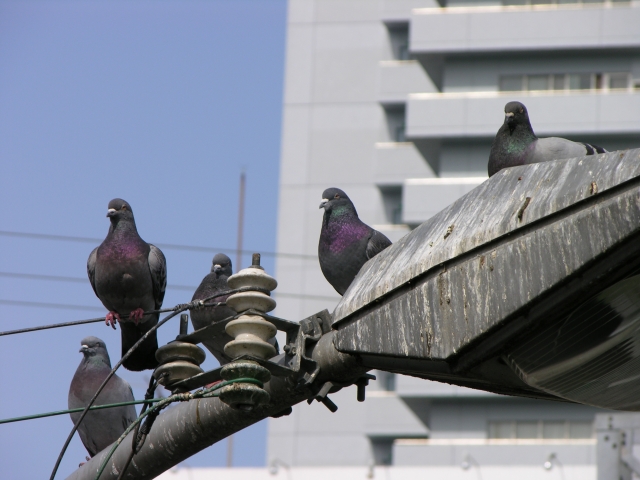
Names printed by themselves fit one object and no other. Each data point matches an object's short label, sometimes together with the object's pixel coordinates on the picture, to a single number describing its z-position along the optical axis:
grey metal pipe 9.43
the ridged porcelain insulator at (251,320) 9.87
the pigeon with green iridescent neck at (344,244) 16.89
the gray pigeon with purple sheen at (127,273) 18.75
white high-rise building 86.06
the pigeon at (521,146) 13.58
